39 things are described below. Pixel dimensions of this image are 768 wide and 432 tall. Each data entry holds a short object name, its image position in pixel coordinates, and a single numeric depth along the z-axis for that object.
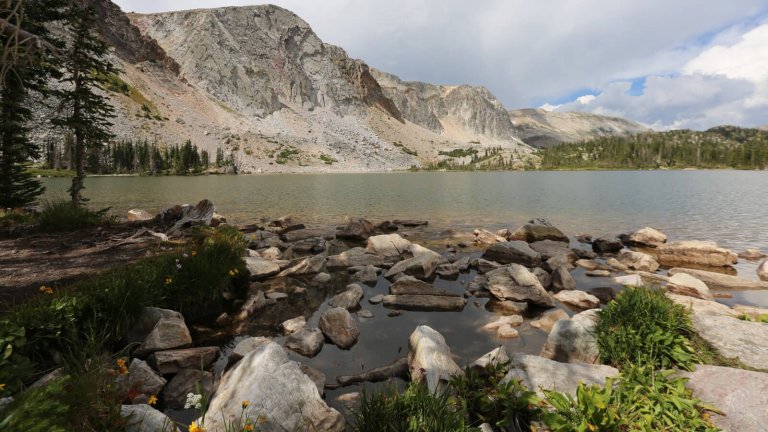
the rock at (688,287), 13.20
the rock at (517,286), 12.24
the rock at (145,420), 4.26
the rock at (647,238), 21.42
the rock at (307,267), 15.22
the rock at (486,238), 22.68
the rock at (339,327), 9.27
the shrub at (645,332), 6.09
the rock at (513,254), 17.27
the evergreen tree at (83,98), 20.25
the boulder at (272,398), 4.91
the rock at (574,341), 7.24
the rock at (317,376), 7.03
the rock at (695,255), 17.78
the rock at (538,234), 22.89
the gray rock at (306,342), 8.76
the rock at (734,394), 4.67
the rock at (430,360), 6.55
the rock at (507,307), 11.81
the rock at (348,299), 11.95
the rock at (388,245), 19.02
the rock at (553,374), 5.72
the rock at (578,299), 12.20
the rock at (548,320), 10.42
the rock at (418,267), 15.35
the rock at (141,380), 5.85
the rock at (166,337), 7.63
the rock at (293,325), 10.07
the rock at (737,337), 6.16
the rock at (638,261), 17.29
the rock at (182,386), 6.32
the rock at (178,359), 7.16
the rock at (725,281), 14.45
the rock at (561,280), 13.89
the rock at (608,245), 20.83
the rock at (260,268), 14.34
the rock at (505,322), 10.41
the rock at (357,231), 23.64
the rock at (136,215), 24.48
